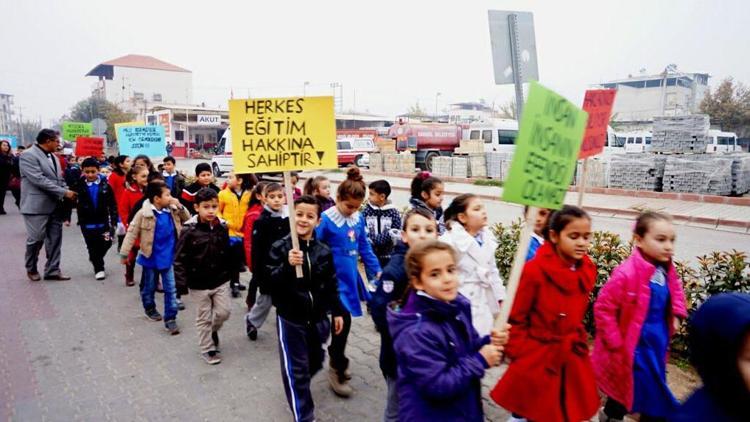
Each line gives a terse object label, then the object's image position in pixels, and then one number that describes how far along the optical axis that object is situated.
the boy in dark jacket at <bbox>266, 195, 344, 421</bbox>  3.36
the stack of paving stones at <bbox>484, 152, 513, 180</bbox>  22.30
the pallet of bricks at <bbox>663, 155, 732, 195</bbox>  14.49
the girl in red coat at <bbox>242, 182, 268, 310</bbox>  5.65
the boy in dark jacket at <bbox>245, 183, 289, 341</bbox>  4.38
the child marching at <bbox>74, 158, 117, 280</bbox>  7.23
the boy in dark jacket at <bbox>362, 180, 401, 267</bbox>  4.86
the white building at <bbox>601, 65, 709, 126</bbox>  75.81
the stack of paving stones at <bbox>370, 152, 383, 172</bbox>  28.02
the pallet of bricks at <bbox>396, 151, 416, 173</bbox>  26.64
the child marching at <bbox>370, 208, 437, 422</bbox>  2.87
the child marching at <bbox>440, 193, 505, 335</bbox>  3.46
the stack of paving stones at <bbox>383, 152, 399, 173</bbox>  27.05
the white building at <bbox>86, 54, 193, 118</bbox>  88.81
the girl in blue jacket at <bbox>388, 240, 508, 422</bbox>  2.18
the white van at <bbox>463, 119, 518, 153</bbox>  27.06
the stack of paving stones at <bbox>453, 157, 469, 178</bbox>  22.95
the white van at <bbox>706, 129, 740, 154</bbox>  26.59
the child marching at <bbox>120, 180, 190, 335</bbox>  5.48
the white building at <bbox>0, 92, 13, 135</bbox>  114.38
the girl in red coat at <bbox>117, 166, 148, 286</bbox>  6.82
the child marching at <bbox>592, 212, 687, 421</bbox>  2.97
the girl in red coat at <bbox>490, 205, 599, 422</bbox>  2.86
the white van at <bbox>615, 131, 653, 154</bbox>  27.16
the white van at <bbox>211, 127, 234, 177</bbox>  25.95
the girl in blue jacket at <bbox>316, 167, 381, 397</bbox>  3.97
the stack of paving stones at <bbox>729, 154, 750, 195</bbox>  14.79
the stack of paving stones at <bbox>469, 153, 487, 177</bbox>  23.05
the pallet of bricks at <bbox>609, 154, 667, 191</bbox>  15.73
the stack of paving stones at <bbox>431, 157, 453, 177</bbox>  23.75
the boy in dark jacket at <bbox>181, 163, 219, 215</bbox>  7.29
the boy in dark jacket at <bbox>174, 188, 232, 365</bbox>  4.52
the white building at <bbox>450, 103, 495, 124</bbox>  118.09
